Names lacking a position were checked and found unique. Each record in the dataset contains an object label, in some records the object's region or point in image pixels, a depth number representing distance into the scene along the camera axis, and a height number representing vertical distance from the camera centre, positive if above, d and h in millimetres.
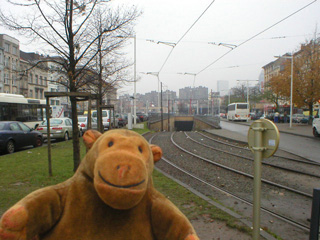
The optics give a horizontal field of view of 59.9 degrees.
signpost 3074 -510
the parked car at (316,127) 18392 -1591
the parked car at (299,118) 37688 -2071
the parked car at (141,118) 47656 -2509
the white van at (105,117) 24131 -1263
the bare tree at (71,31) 7608 +2242
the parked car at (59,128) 16750 -1542
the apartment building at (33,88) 52750 +3136
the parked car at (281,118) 39506 -2107
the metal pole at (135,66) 29319 +3936
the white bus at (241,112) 43031 -1343
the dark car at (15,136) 11677 -1483
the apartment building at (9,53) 44616 +8559
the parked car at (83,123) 19764 -1485
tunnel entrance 56375 -4529
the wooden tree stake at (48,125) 7084 -563
